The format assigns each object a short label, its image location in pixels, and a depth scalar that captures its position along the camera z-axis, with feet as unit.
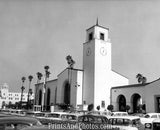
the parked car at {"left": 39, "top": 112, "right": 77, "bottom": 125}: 63.11
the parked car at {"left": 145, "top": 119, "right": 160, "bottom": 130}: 32.94
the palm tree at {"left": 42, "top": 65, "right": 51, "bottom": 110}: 223.71
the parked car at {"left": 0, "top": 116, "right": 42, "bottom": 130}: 21.17
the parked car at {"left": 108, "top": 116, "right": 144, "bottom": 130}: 43.29
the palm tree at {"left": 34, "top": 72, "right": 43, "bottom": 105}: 251.62
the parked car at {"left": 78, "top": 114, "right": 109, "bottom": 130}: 36.11
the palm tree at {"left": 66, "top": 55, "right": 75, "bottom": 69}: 184.71
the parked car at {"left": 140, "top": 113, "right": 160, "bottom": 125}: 58.58
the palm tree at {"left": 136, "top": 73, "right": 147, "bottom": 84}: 195.22
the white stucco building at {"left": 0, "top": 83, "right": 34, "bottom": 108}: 432.66
